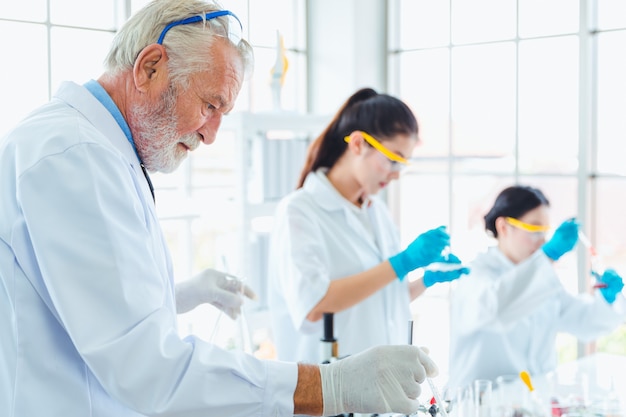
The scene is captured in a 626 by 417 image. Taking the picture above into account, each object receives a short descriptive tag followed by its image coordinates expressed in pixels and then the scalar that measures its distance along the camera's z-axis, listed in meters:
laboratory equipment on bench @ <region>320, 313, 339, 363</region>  1.71
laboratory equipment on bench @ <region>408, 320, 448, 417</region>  1.38
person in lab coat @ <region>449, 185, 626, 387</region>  2.51
